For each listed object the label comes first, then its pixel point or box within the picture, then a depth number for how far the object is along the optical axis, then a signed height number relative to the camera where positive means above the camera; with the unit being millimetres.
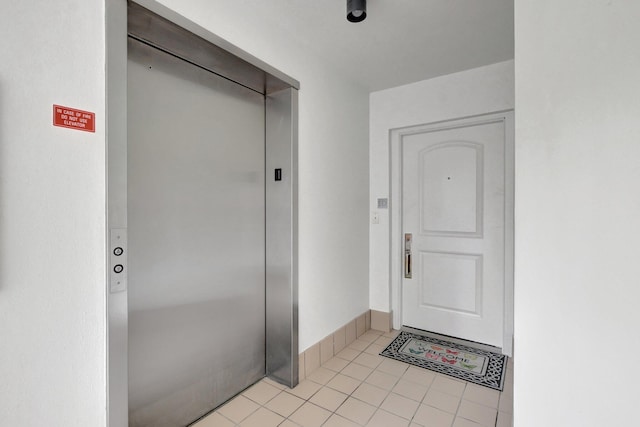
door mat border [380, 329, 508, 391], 2105 -1171
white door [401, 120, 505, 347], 2553 -154
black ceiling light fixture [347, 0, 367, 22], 1583 +1084
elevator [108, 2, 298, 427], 1410 -85
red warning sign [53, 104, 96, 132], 1043 +333
